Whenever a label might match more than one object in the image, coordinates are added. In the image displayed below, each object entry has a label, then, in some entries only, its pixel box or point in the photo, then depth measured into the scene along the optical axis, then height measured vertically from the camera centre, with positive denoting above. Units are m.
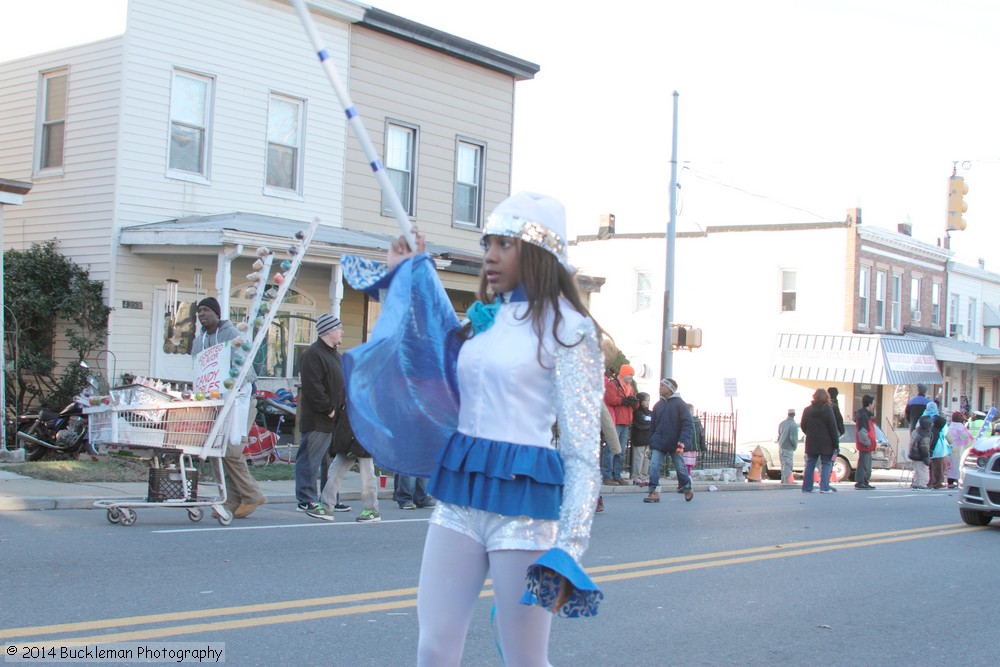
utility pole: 21.42 +1.97
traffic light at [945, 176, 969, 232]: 19.70 +3.77
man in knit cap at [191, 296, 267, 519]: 9.73 -0.54
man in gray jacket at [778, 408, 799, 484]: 21.64 -0.96
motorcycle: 14.44 -1.00
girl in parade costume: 3.33 -0.23
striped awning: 33.94 +1.23
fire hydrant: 22.17 -1.50
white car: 13.13 -1.00
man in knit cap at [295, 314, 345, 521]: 11.12 -0.32
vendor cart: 9.18 -0.67
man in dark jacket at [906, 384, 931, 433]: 21.78 -0.13
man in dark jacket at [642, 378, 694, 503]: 15.29 -0.58
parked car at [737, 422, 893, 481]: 25.08 -1.45
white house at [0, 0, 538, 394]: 16.45 +3.64
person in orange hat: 16.80 -0.27
